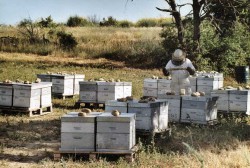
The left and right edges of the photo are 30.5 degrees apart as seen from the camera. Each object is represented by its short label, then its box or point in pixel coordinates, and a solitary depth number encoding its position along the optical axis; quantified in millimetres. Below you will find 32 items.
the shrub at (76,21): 56719
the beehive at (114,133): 8523
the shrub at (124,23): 58650
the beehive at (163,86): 16047
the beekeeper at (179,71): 12666
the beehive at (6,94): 13383
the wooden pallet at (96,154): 8430
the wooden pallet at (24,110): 13242
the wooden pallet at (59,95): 16734
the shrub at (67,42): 37591
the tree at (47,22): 45162
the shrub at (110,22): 56406
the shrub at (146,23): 61688
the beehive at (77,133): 8562
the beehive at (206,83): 16266
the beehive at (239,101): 13625
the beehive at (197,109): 12031
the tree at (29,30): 39125
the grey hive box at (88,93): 14867
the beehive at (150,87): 16375
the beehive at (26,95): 13180
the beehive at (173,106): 12320
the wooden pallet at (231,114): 13725
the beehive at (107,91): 14742
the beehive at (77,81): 17000
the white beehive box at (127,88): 15220
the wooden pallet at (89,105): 14992
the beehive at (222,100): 13836
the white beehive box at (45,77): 17062
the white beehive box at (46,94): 13711
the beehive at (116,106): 10281
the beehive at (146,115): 10164
